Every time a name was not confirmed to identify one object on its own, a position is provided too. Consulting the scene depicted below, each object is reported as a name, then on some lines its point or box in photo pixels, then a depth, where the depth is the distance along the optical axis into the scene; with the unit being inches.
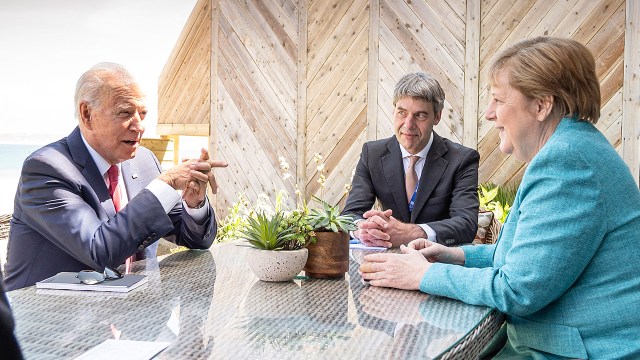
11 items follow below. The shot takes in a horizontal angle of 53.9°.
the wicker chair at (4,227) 101.2
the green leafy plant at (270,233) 71.9
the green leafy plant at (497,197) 196.5
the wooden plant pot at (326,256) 75.3
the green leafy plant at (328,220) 75.0
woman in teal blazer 60.9
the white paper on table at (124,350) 46.3
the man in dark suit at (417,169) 131.8
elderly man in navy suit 80.2
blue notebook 67.6
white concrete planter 71.9
